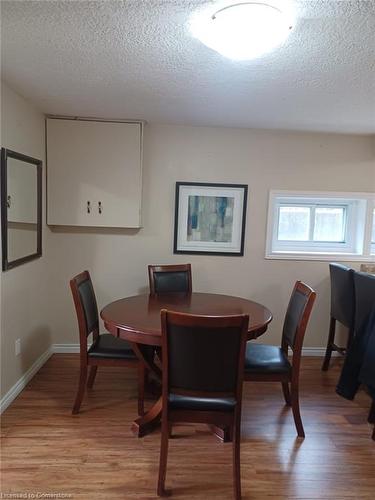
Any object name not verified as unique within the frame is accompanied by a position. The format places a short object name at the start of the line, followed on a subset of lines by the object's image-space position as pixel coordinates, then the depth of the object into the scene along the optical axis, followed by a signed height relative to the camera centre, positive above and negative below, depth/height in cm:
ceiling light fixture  138 +79
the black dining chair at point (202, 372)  170 -72
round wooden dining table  215 -62
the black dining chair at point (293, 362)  231 -88
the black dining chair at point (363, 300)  261 -52
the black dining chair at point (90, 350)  243 -91
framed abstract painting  346 +5
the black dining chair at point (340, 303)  297 -63
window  358 -1
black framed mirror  239 +5
